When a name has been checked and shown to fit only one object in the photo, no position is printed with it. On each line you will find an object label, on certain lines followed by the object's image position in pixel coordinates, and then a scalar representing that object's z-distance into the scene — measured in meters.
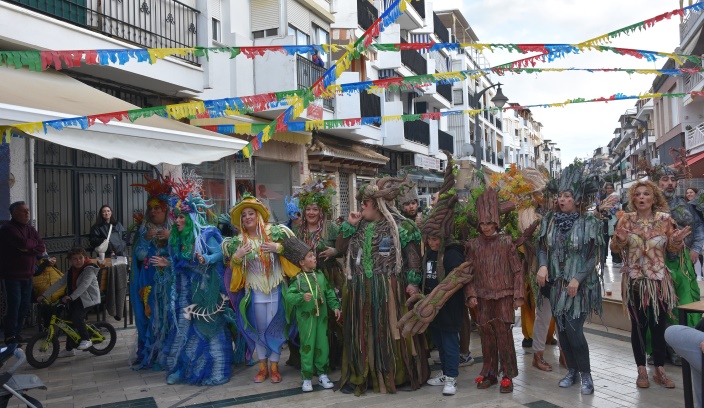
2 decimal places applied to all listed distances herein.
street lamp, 15.14
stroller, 3.87
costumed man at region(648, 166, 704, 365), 5.60
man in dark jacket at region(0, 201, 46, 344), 7.35
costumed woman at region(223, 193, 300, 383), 5.59
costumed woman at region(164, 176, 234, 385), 5.60
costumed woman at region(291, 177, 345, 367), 5.98
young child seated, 6.70
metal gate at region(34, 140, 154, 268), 9.36
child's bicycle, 6.38
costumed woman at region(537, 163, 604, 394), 5.00
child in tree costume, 5.08
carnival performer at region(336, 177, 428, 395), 5.23
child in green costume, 5.34
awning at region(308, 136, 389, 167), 17.80
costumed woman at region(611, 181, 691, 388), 5.13
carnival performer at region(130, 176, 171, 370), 6.00
